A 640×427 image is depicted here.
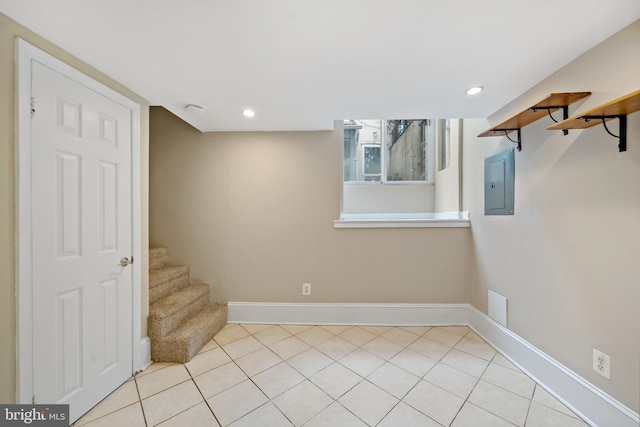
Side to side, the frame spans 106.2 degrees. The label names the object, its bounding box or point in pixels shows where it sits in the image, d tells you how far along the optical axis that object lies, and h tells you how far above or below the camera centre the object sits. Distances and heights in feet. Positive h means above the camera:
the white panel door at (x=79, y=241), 4.07 -0.58
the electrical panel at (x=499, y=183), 6.50 +0.85
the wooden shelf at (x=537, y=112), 4.52 +2.16
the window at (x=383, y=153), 11.49 +2.87
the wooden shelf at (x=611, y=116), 3.43 +1.58
